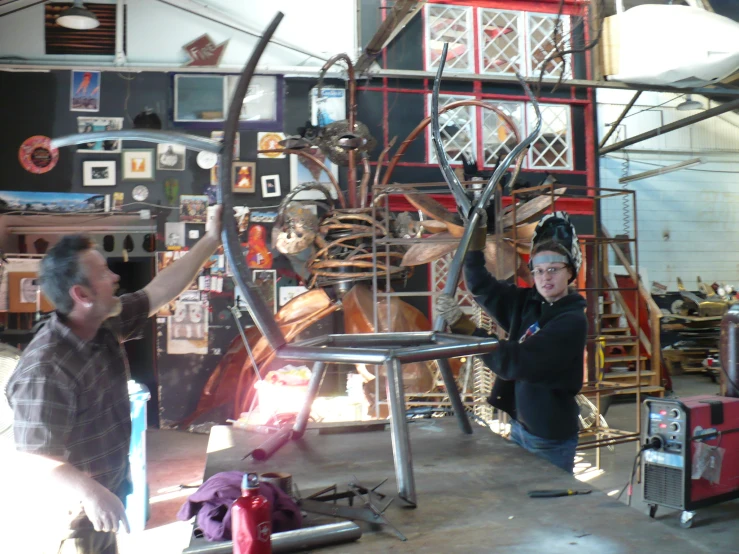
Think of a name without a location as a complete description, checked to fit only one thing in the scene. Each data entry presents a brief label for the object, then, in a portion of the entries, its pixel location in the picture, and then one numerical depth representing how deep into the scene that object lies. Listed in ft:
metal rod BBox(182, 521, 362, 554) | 3.96
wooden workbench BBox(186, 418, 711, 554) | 4.04
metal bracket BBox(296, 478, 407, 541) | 4.46
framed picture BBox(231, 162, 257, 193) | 23.89
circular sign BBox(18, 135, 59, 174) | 23.17
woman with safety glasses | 7.02
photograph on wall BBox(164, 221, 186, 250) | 23.62
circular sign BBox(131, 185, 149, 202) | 23.50
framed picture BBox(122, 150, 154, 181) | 23.49
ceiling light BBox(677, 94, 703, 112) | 28.86
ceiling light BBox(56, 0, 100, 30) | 20.79
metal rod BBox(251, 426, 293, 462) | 6.19
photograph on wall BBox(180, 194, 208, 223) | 23.68
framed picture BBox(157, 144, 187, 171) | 23.67
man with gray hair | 5.16
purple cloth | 4.20
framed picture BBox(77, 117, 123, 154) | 23.35
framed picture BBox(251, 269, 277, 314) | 23.72
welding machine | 11.62
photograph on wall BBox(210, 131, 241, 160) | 23.85
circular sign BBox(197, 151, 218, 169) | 23.75
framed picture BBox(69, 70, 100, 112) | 23.52
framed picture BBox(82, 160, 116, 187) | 23.35
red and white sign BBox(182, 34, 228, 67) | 24.17
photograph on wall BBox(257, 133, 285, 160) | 24.00
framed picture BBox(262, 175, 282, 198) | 23.89
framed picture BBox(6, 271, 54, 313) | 22.54
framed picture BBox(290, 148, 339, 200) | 23.44
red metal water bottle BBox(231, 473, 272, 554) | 3.75
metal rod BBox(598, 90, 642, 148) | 25.68
